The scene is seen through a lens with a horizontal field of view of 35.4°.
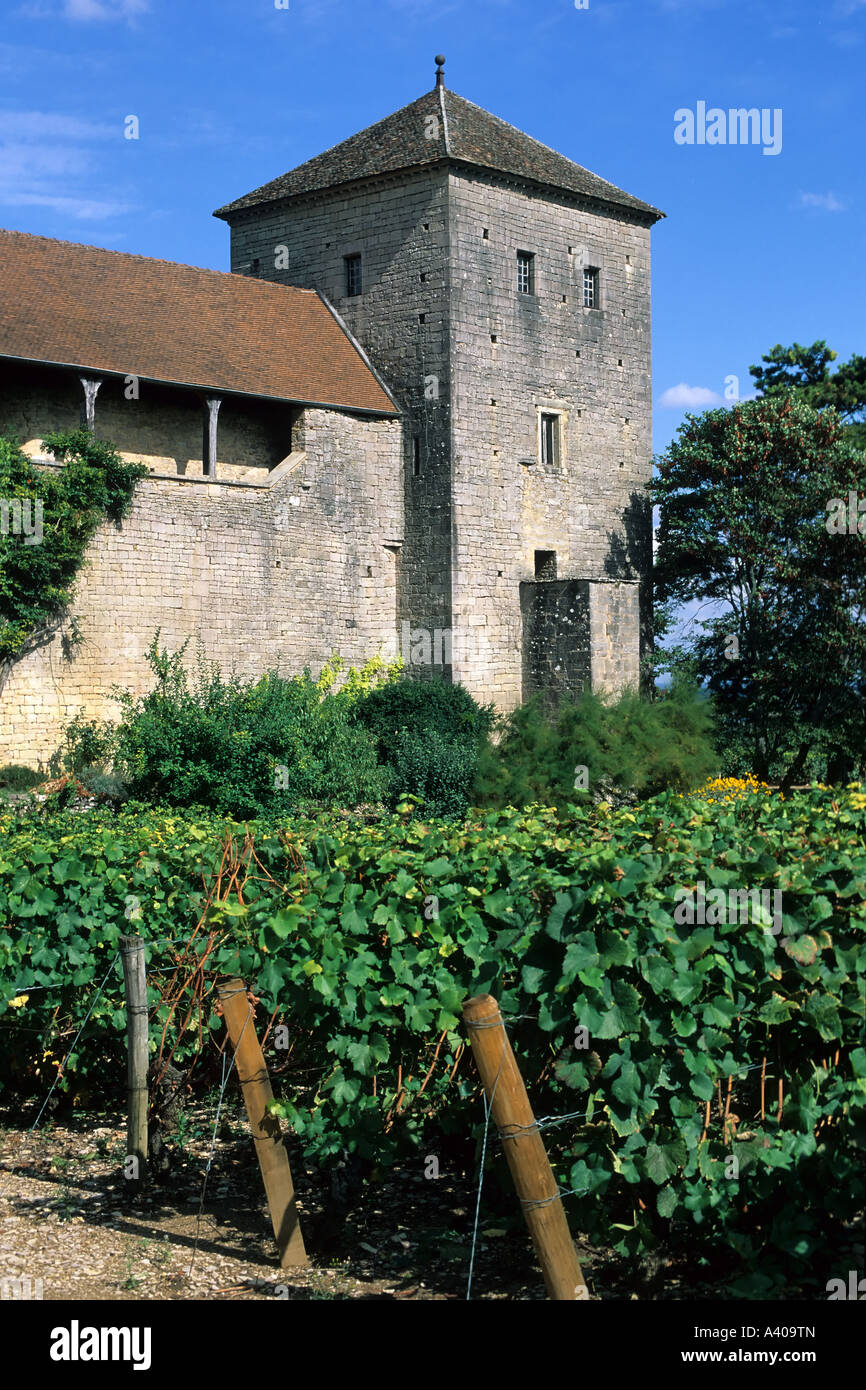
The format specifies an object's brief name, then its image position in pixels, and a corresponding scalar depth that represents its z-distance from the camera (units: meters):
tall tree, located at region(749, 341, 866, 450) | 34.06
